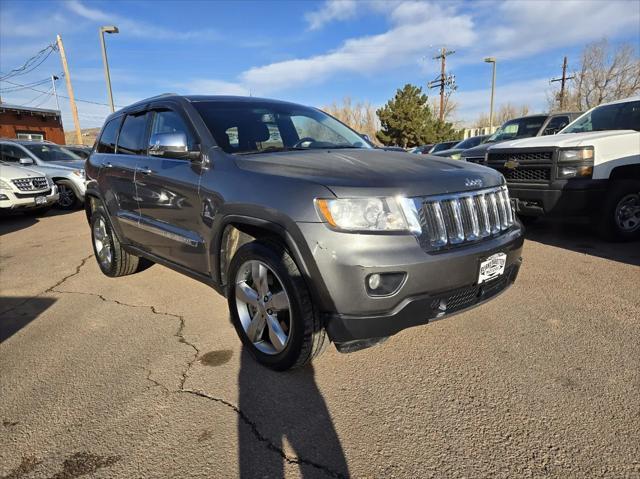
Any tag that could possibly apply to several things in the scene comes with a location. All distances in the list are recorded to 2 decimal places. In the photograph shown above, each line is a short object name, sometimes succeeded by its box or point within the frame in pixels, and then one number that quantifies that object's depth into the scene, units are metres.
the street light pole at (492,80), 29.17
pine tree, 34.25
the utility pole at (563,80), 39.08
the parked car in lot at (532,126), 8.95
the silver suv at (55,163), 10.57
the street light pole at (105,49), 16.09
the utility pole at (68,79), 21.05
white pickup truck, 5.10
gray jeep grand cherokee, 2.19
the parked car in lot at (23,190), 8.68
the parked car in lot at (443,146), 20.32
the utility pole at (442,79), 36.41
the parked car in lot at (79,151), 13.21
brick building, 25.44
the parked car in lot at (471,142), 13.65
